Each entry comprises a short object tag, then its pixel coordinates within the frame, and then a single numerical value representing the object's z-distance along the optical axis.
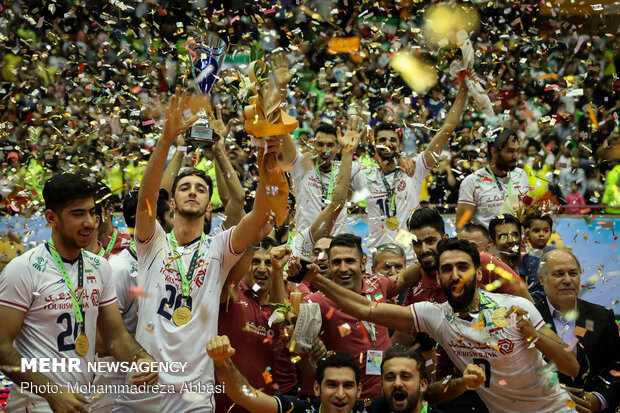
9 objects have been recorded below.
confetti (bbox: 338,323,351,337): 4.88
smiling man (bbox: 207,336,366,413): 4.00
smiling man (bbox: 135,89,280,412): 4.02
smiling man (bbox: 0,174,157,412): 3.73
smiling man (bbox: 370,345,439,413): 4.20
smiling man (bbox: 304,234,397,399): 4.80
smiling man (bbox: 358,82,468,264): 6.91
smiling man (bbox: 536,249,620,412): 4.99
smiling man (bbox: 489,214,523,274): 6.24
